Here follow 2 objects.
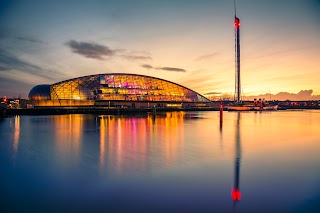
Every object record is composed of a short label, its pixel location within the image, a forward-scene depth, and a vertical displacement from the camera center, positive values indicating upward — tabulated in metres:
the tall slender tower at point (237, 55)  115.12 +22.49
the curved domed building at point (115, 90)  103.94 +6.91
